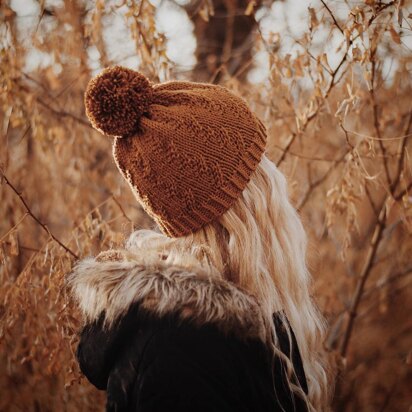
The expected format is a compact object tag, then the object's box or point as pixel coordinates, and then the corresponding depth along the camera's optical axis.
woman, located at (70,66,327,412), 1.24
